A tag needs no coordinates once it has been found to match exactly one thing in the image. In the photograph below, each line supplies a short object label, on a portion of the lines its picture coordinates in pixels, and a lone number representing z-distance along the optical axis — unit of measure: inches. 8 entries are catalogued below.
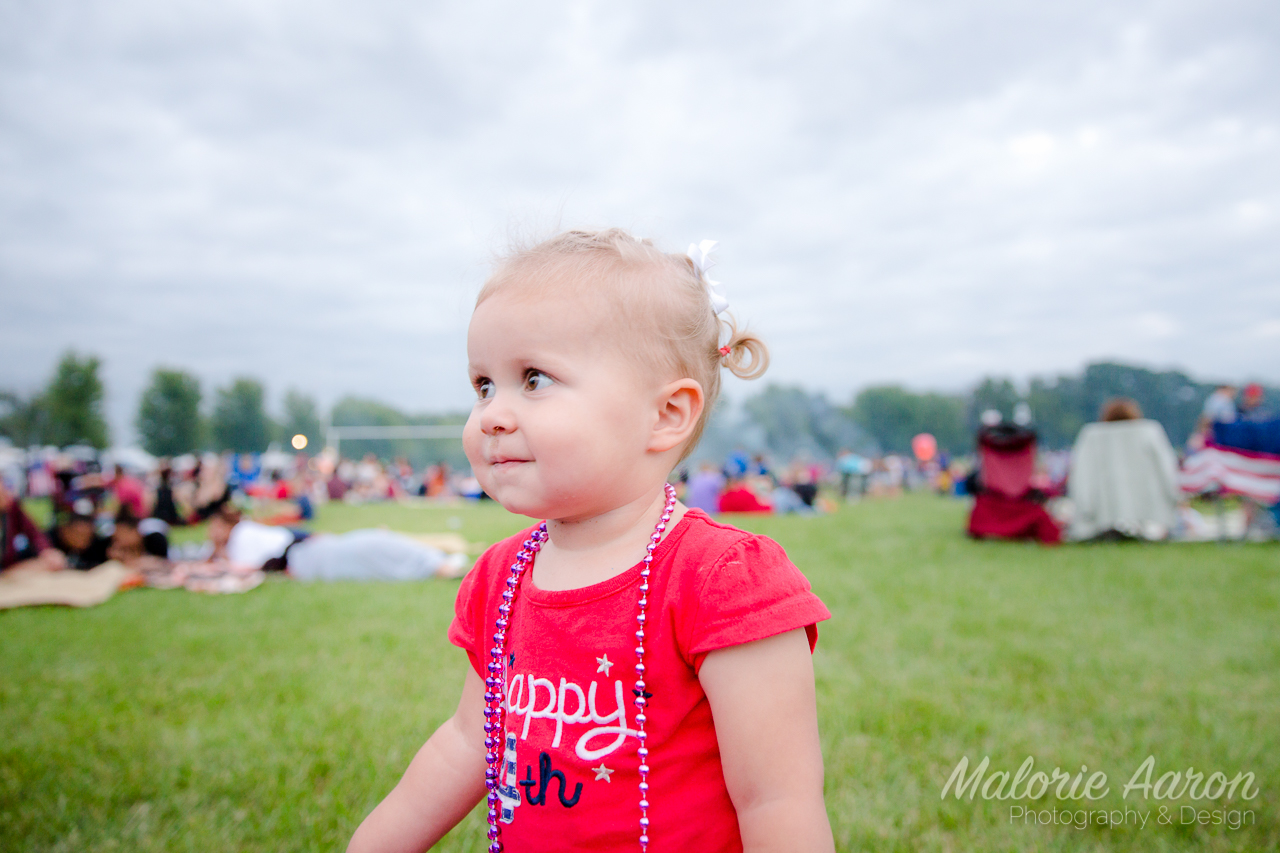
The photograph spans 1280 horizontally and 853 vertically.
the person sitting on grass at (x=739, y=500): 518.0
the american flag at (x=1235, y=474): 289.6
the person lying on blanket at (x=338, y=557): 273.3
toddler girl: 37.8
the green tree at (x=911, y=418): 2743.6
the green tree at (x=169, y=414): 1909.4
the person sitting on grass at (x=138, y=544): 290.0
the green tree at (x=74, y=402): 1631.4
